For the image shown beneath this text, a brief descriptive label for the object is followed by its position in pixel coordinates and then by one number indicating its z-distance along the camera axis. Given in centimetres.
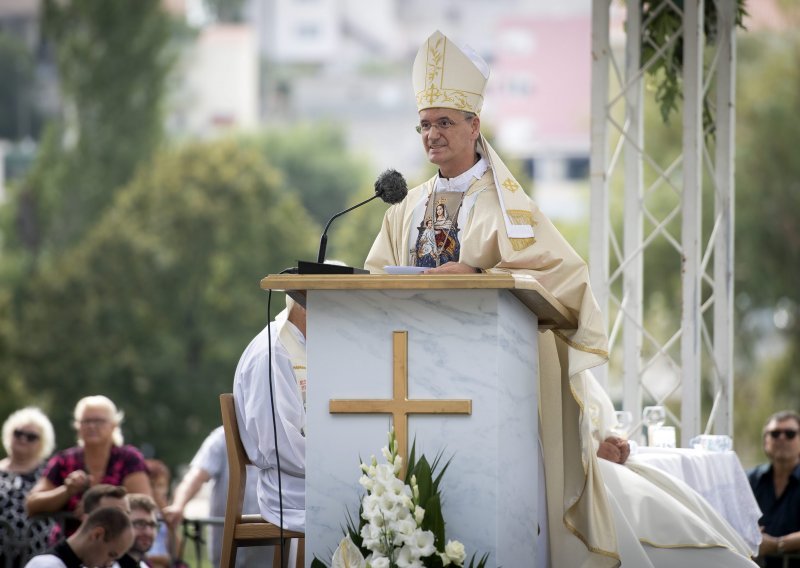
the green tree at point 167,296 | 7506
